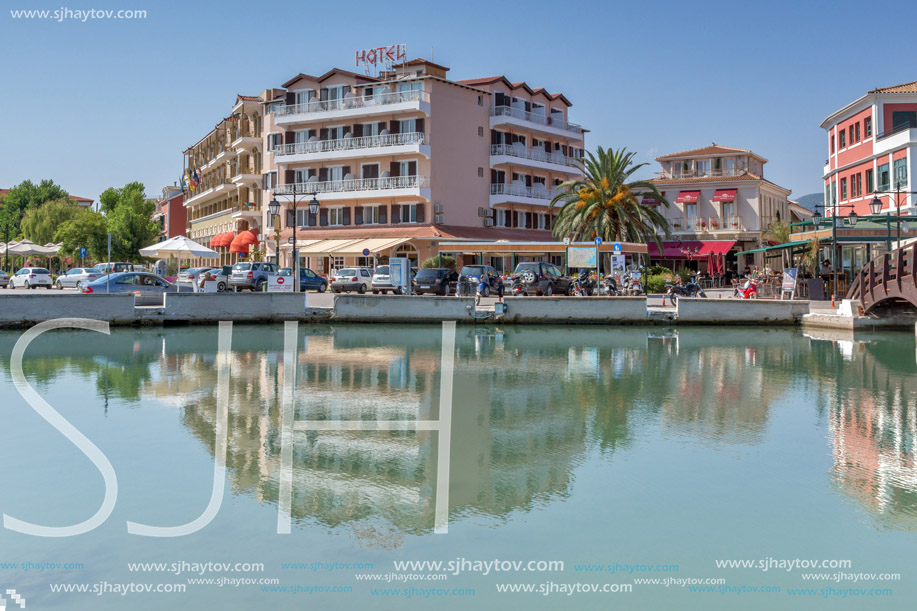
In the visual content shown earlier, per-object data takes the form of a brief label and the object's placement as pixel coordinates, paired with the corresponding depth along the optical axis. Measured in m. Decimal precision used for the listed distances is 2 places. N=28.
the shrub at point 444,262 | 47.52
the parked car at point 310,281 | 43.62
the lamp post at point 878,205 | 30.27
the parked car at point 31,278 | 48.00
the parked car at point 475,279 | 36.56
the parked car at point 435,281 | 37.81
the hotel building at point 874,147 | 41.00
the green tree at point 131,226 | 78.75
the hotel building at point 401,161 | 53.06
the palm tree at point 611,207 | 47.78
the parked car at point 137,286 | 31.38
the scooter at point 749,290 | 35.31
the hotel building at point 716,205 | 63.16
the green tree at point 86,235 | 74.94
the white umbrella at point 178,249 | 39.22
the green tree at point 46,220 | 85.56
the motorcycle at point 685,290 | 36.59
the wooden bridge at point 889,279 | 24.86
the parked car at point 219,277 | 38.66
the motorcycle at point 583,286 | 36.88
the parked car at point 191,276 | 37.86
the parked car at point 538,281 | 36.59
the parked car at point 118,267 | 52.22
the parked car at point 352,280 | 40.56
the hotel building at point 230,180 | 63.50
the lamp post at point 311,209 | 34.06
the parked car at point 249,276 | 38.88
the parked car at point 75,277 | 43.08
